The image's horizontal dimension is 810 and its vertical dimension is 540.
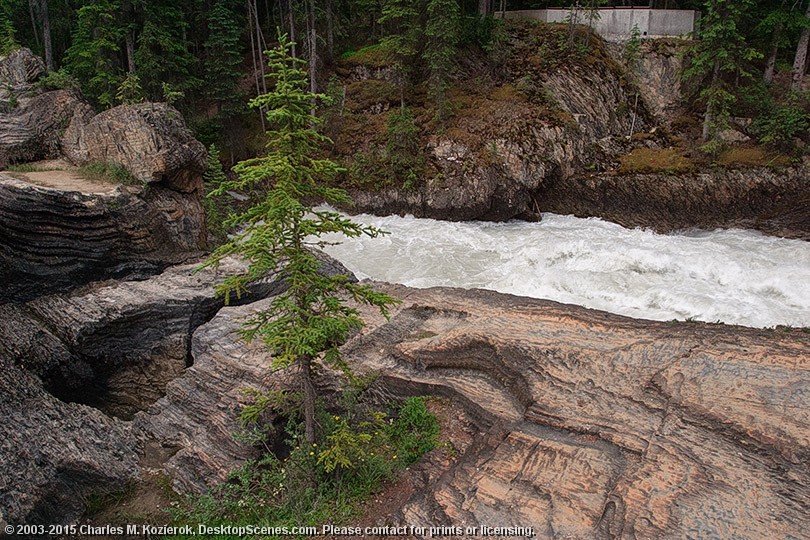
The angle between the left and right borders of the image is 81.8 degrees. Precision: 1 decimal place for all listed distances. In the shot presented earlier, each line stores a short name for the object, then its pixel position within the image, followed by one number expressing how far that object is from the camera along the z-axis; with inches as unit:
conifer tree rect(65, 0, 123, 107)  840.9
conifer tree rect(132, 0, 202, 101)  916.0
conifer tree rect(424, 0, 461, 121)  880.9
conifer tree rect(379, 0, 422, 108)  917.2
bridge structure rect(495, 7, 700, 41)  1054.4
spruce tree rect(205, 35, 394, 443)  231.1
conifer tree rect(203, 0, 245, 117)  1026.1
